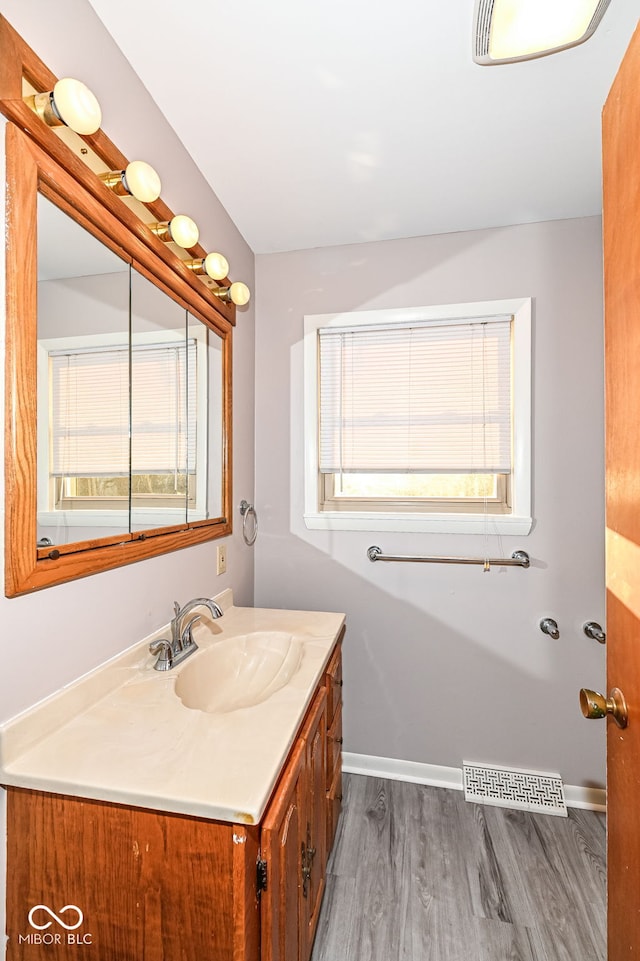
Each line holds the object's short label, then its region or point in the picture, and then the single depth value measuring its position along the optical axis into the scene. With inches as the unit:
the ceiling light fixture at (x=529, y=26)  37.9
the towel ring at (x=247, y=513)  76.7
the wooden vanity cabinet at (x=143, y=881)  28.5
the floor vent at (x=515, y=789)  69.3
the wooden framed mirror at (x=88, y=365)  32.0
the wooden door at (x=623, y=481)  26.8
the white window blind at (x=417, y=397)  74.7
